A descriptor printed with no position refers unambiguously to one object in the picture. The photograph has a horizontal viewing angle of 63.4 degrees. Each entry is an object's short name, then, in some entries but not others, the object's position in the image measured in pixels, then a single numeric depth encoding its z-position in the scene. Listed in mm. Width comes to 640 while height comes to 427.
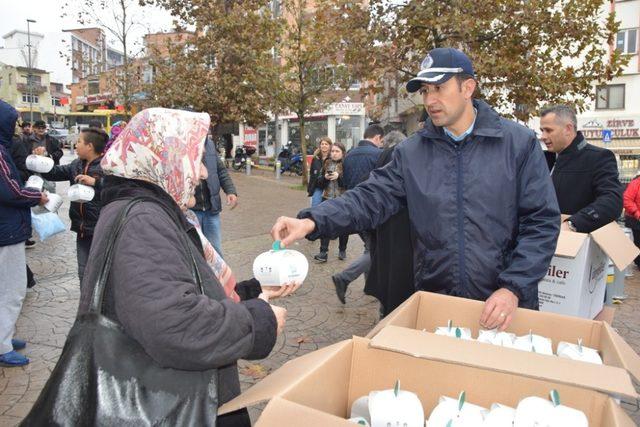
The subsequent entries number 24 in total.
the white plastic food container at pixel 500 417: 1511
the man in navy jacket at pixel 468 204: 2465
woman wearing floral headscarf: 1494
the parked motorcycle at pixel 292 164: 27562
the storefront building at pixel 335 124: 33250
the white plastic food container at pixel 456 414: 1508
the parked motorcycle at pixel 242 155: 29391
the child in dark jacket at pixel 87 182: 4844
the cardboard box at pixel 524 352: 1552
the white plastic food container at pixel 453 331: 2037
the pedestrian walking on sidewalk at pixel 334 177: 8430
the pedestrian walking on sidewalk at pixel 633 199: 7859
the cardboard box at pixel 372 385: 1370
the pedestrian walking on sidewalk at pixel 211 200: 6043
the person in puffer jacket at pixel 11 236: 3941
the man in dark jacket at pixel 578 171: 4074
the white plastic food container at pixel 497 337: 2005
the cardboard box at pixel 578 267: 3348
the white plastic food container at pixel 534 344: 1963
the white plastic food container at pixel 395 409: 1518
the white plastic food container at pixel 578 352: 1896
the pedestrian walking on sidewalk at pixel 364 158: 7188
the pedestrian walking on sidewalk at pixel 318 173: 9031
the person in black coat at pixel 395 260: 3336
